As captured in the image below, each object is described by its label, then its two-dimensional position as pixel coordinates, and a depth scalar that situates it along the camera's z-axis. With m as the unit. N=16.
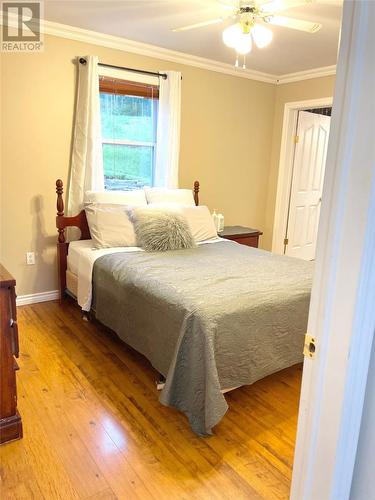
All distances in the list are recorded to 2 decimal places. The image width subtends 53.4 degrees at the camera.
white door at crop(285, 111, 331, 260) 4.82
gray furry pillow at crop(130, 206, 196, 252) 3.03
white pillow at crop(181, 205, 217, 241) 3.43
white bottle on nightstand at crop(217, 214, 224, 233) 4.15
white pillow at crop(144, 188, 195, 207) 3.57
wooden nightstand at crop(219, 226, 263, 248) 4.05
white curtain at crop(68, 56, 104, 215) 3.28
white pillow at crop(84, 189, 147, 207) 3.29
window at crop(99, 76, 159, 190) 3.57
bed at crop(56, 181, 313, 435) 1.85
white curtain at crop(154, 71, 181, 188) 3.73
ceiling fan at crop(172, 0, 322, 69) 2.25
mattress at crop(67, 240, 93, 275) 3.12
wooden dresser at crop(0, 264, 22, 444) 1.66
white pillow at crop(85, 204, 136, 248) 3.05
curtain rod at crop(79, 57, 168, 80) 3.27
